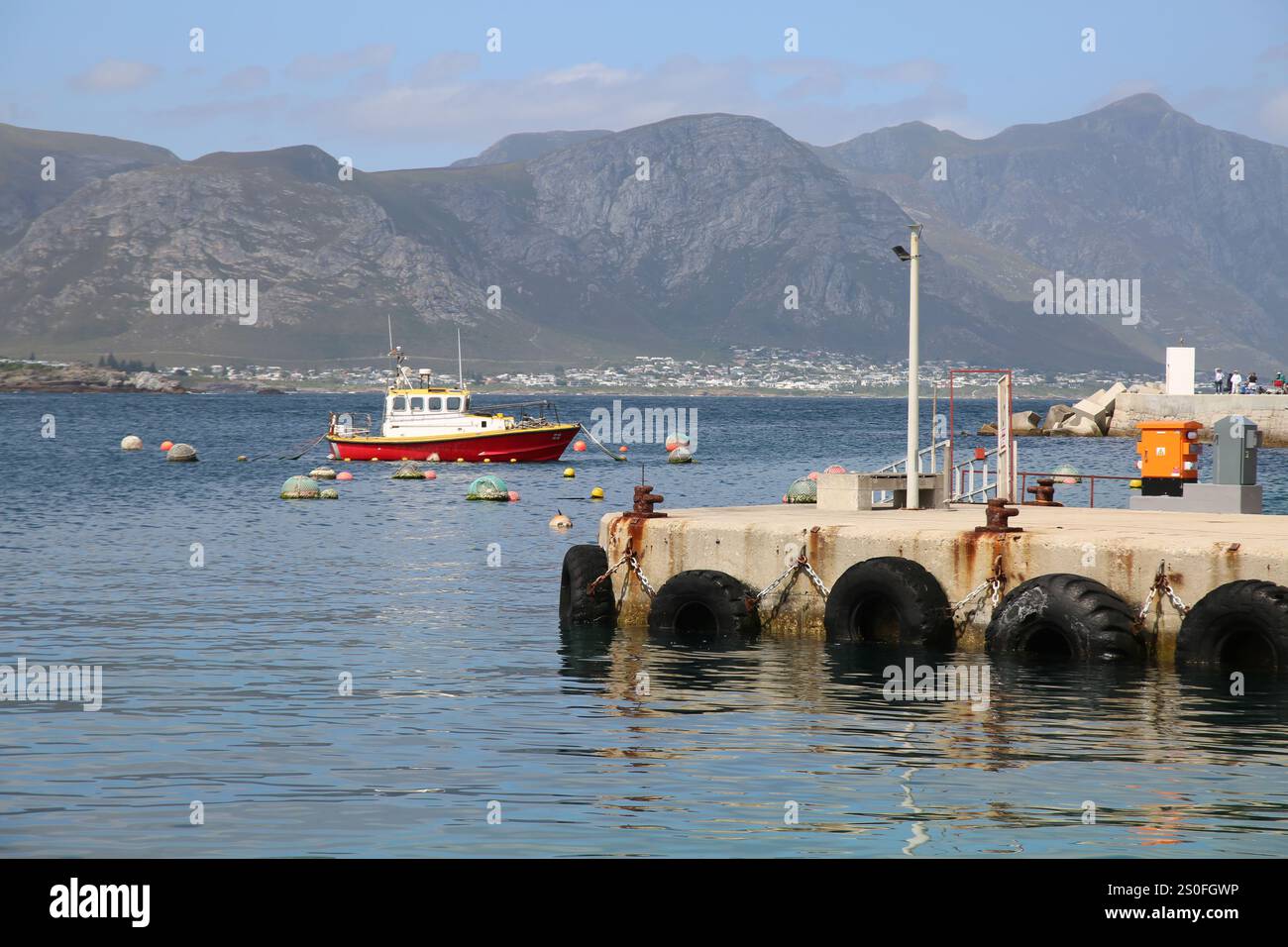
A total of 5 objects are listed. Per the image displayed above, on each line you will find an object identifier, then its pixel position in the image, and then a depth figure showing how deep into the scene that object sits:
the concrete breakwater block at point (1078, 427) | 119.00
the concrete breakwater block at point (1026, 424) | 126.19
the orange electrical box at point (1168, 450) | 27.92
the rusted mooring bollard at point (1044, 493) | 28.00
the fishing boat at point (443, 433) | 76.94
